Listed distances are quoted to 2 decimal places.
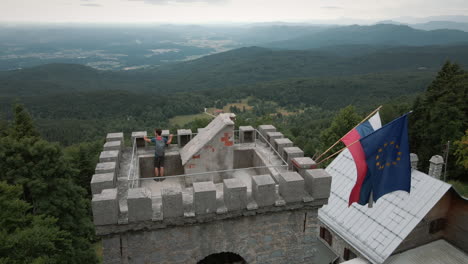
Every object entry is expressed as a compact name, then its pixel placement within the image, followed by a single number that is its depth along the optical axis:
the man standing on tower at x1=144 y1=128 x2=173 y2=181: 10.16
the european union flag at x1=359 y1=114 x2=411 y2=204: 9.46
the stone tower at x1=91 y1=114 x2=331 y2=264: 7.44
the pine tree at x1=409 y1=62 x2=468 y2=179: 35.28
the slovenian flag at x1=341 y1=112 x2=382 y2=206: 9.47
